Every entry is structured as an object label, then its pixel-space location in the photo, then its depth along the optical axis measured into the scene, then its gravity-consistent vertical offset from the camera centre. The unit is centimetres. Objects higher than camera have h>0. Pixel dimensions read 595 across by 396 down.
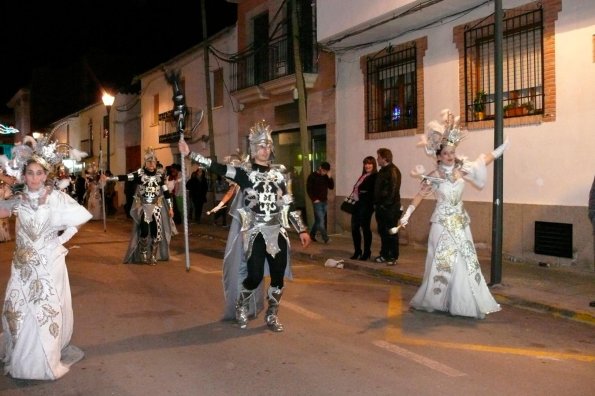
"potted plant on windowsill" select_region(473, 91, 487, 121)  1224 +141
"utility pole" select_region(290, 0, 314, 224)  1521 +181
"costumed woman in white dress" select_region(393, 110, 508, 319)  728 -70
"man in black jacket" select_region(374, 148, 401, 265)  1086 -42
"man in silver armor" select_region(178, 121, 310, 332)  662 -39
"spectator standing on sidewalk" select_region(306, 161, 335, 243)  1402 -23
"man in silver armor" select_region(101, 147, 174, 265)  1167 -55
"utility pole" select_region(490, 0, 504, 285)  884 +11
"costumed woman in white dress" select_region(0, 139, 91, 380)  505 -78
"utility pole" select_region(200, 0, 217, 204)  2105 +350
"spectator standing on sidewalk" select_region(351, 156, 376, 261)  1140 -37
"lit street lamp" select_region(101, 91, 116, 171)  2331 +309
